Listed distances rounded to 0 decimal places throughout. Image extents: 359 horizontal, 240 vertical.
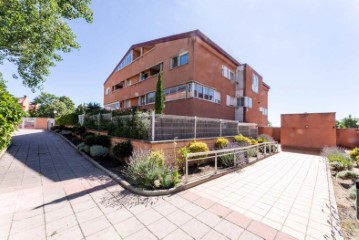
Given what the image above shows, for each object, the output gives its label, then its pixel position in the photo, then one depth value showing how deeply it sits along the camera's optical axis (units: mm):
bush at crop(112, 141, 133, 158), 7562
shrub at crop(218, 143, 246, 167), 8055
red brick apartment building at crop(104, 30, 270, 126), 13195
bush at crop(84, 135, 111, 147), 9641
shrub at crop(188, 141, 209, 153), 7709
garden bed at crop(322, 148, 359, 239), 3550
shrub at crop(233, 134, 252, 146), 11758
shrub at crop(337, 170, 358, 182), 7236
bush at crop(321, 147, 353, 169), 8680
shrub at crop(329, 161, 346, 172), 8594
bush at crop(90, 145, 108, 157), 8758
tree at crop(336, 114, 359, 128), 27047
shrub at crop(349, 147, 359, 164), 10230
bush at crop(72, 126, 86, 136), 15031
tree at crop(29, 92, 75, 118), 44906
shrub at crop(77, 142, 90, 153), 9750
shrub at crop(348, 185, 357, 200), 5133
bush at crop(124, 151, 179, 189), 5145
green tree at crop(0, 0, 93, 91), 8140
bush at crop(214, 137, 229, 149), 9781
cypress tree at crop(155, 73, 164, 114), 12296
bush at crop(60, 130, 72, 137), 17400
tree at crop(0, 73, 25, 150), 4446
